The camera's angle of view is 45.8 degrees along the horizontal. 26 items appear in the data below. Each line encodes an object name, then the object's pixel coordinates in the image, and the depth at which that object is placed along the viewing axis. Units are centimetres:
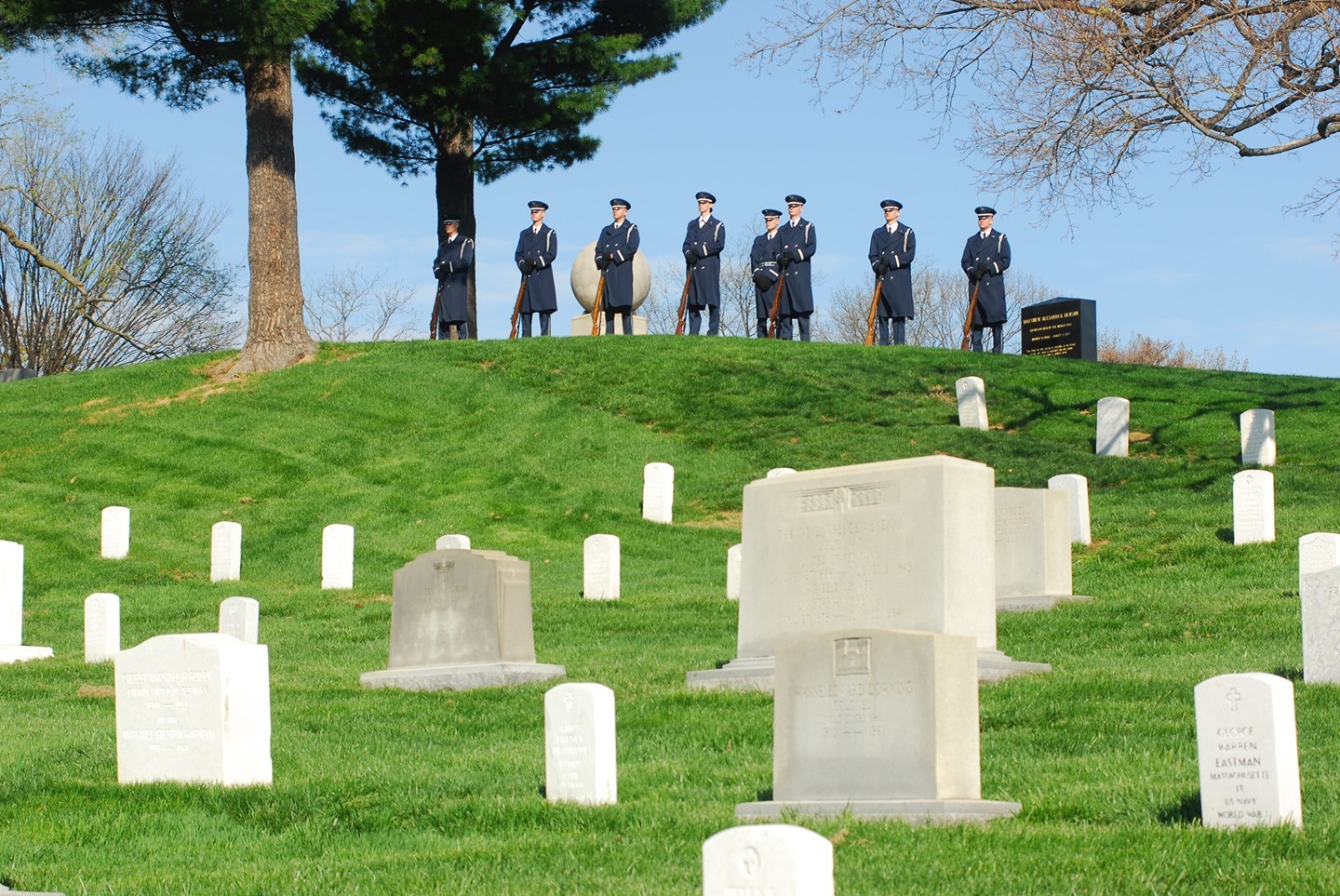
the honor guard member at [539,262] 3078
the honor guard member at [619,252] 3061
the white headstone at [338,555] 1773
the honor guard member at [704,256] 3041
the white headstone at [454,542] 1662
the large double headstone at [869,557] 991
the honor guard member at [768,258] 3030
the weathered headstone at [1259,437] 2136
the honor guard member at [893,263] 2981
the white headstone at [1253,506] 1608
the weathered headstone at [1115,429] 2275
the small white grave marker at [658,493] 2080
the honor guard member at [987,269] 3008
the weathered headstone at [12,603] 1459
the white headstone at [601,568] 1600
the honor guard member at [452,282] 3136
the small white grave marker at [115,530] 1984
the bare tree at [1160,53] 1681
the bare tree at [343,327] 5569
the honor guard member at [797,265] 2978
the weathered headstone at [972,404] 2447
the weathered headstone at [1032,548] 1417
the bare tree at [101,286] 4353
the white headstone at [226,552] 1869
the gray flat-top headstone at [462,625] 1179
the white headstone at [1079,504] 1762
